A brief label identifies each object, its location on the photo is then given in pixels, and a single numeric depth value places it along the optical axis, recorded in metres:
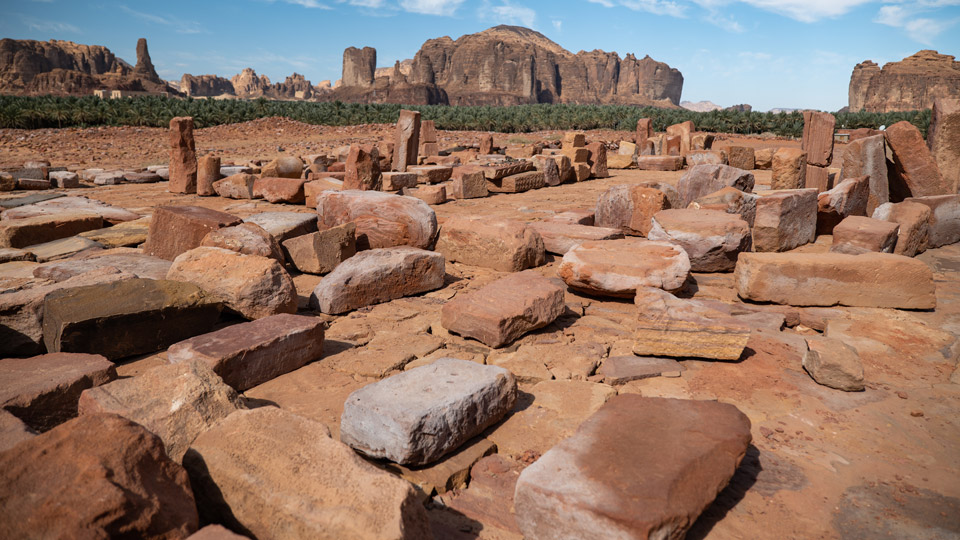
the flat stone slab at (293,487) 1.93
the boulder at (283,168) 11.19
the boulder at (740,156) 15.25
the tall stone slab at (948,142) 7.90
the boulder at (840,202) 7.22
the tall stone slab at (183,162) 10.48
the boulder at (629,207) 7.03
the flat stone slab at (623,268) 4.90
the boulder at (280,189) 9.50
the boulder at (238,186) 10.04
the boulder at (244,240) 5.16
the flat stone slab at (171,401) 2.47
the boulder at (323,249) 5.61
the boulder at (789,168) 8.79
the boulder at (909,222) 6.38
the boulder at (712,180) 8.14
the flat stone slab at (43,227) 6.18
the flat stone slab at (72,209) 7.62
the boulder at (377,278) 4.88
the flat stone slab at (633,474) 2.03
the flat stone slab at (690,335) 3.84
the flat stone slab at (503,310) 4.17
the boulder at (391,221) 6.29
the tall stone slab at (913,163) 7.74
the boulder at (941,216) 7.04
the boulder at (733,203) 6.91
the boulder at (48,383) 2.79
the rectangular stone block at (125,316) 3.62
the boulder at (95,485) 1.64
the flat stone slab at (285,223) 6.03
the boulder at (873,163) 7.94
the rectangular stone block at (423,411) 2.63
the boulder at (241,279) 4.29
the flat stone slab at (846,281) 4.86
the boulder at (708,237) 5.80
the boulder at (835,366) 3.52
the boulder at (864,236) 5.82
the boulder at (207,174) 10.40
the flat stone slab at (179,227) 5.46
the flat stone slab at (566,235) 6.48
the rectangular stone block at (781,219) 6.46
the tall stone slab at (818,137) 9.33
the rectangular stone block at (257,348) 3.42
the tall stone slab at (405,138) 12.67
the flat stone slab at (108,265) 4.86
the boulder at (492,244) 6.07
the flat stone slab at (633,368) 3.72
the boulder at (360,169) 9.30
